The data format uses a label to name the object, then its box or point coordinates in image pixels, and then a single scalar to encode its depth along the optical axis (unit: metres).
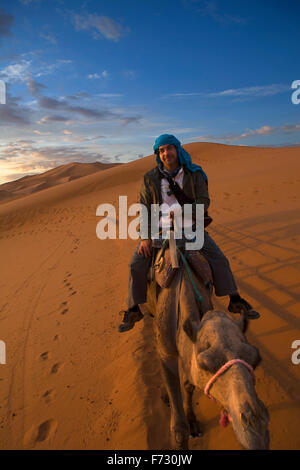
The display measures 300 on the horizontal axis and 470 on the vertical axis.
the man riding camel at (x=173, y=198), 3.24
